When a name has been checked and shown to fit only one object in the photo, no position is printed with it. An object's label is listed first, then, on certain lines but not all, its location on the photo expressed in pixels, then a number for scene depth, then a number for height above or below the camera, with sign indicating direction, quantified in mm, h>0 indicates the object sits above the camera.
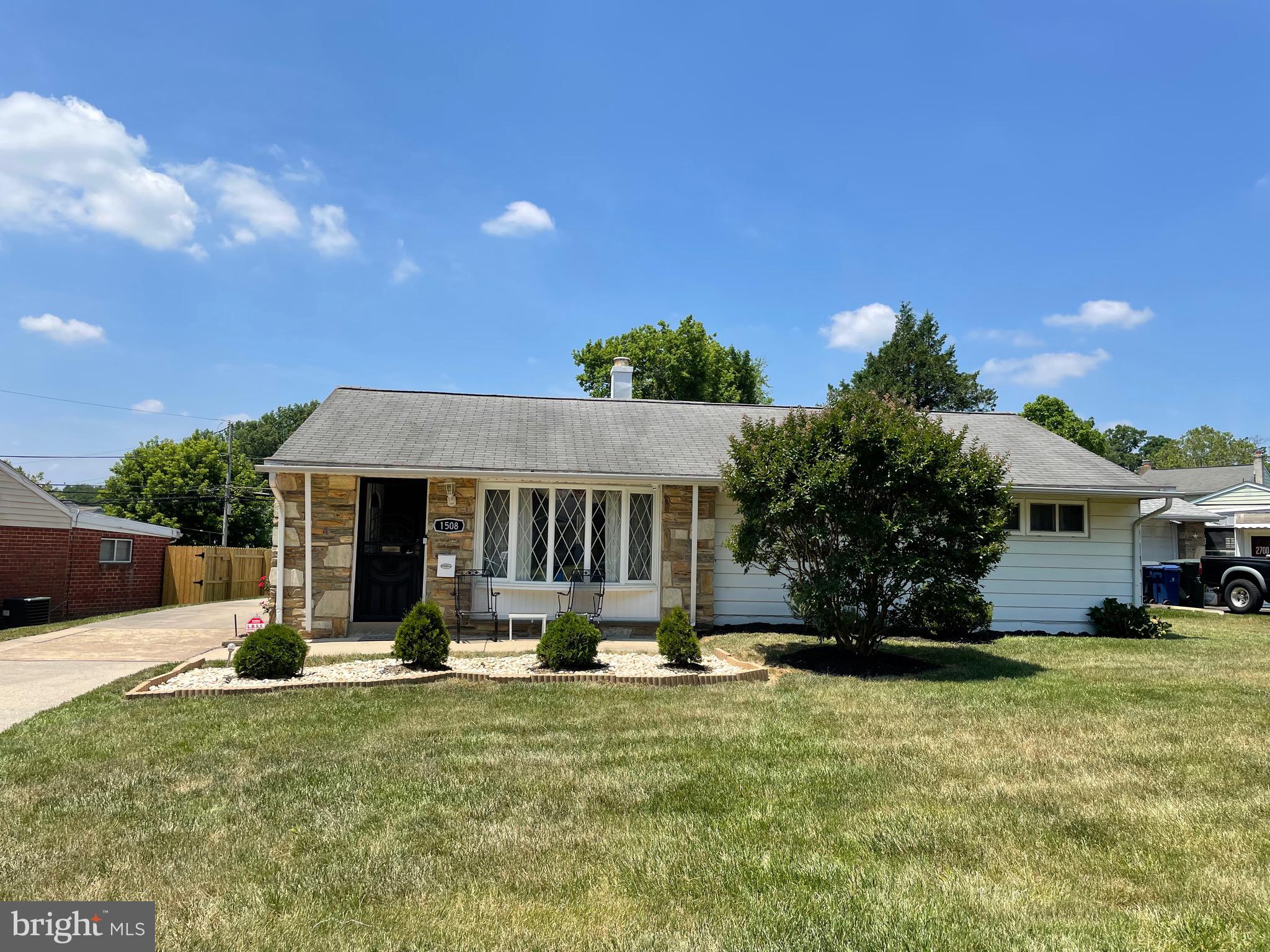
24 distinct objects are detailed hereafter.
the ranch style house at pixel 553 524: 10250 +152
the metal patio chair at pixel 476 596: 10375 -877
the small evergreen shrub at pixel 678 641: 8000 -1133
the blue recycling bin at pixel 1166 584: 17266 -1011
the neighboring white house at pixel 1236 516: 21578 +721
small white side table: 9789 -1087
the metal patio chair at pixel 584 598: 10539 -899
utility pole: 31177 +2638
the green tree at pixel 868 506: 7961 +333
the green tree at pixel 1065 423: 42750 +6707
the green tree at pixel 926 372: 34938 +7700
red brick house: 16109 -601
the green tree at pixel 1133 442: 71000 +9451
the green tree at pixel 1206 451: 56781 +6919
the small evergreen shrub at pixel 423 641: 7734 -1119
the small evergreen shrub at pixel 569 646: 7887 -1174
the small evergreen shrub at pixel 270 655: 7438 -1232
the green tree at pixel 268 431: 51375 +6936
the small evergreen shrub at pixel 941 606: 8172 -748
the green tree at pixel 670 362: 34750 +8073
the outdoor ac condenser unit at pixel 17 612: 15305 -1708
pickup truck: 15680 -866
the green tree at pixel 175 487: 33469 +1972
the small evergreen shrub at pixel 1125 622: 11102 -1231
